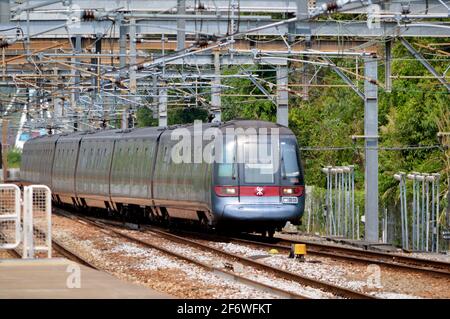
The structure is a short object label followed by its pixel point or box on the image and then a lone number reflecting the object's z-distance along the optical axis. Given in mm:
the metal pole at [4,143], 70244
